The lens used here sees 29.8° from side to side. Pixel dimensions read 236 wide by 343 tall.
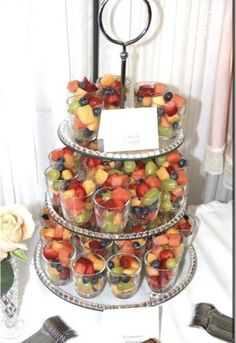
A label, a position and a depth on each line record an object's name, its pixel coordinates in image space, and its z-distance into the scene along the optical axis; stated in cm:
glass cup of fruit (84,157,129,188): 98
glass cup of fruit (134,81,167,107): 104
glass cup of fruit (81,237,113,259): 107
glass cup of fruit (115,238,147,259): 107
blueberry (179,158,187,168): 106
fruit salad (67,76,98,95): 101
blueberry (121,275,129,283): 101
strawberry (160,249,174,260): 105
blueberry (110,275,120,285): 102
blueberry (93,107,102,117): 95
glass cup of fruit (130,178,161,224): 98
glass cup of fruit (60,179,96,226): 99
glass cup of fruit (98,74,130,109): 101
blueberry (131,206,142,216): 100
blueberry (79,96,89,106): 95
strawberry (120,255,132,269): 104
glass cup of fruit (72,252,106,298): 102
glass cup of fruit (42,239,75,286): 106
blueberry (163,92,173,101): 99
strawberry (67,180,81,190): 100
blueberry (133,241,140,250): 107
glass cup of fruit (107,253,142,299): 102
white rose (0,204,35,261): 91
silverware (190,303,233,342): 101
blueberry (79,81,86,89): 101
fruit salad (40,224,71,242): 110
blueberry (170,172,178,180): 104
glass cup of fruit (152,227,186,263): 105
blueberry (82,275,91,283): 101
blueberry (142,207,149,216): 100
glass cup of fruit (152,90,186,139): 98
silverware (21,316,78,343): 98
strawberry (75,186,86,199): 99
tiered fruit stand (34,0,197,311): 95
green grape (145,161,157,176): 102
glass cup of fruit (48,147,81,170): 107
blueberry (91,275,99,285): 102
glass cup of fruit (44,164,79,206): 104
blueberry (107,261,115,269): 103
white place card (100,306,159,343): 97
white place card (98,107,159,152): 93
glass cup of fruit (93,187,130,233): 97
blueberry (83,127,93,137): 96
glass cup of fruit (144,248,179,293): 104
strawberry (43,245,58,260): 107
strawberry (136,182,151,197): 99
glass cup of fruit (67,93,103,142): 95
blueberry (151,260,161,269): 104
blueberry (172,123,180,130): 100
